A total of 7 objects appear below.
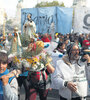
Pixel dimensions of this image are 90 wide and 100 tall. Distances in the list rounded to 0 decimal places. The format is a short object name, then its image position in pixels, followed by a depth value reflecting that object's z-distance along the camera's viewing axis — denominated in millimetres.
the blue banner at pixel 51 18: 14461
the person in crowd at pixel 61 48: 5707
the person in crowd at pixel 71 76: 2588
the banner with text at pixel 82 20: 14164
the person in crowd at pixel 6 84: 1893
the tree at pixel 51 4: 68750
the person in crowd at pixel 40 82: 3223
